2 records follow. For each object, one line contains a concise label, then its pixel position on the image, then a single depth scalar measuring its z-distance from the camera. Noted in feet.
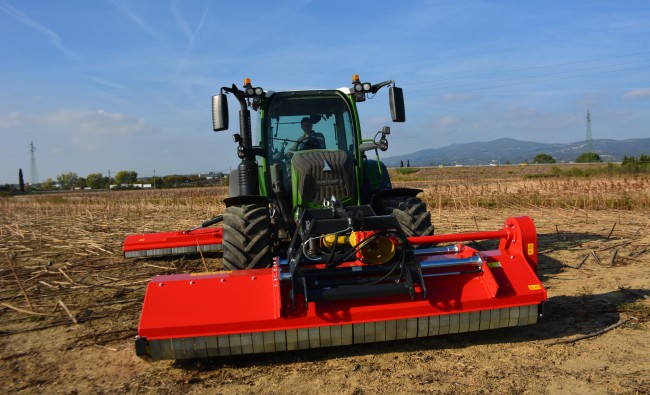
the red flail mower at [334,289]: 11.51
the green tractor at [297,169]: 15.69
